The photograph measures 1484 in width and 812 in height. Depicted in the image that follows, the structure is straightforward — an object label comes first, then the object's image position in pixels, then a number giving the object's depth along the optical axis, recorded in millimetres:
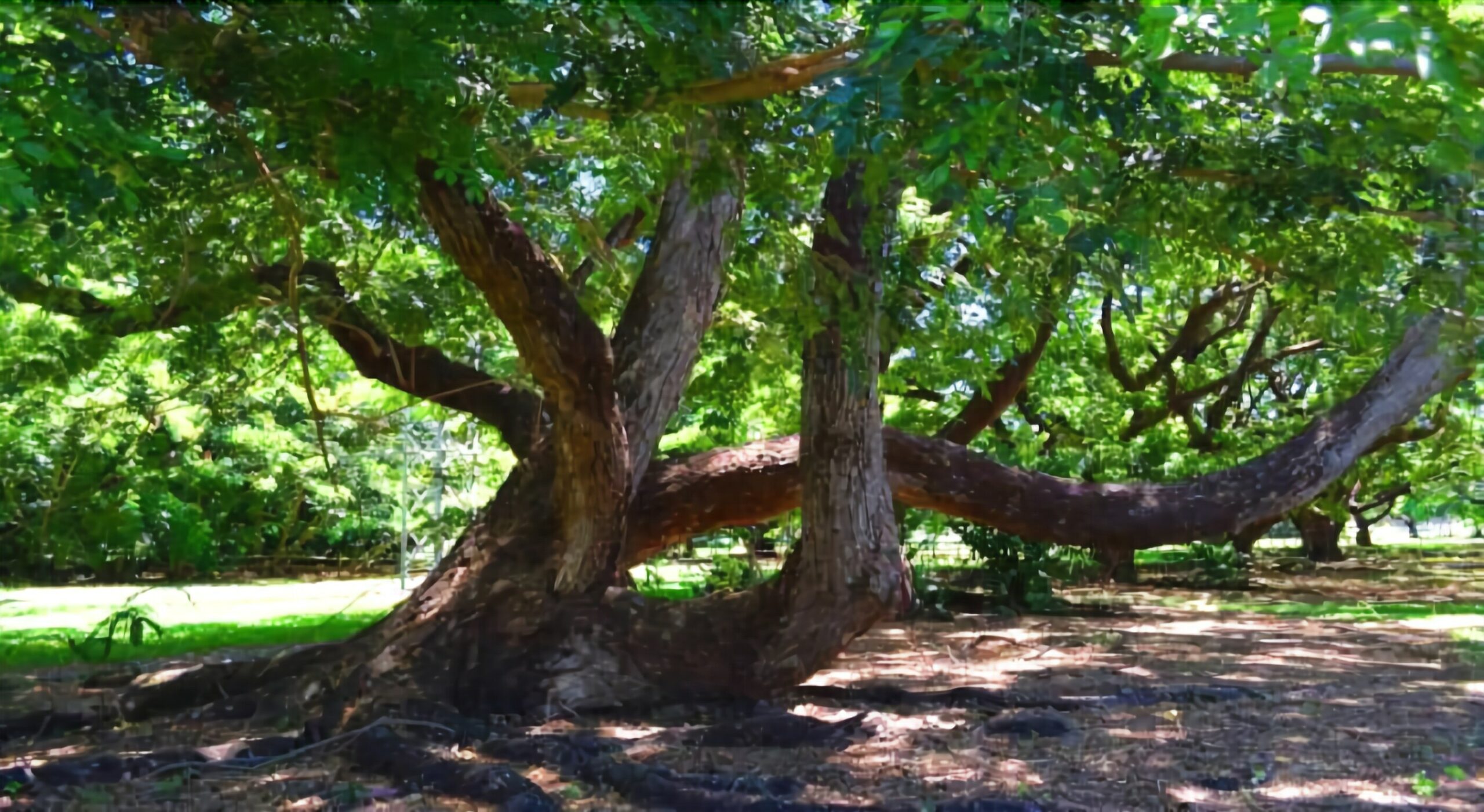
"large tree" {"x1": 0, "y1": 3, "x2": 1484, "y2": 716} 4155
